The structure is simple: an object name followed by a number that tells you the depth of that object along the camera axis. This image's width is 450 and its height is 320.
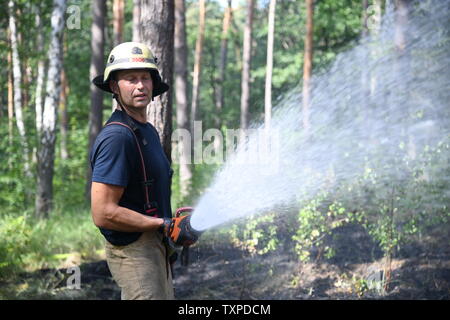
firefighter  2.93
